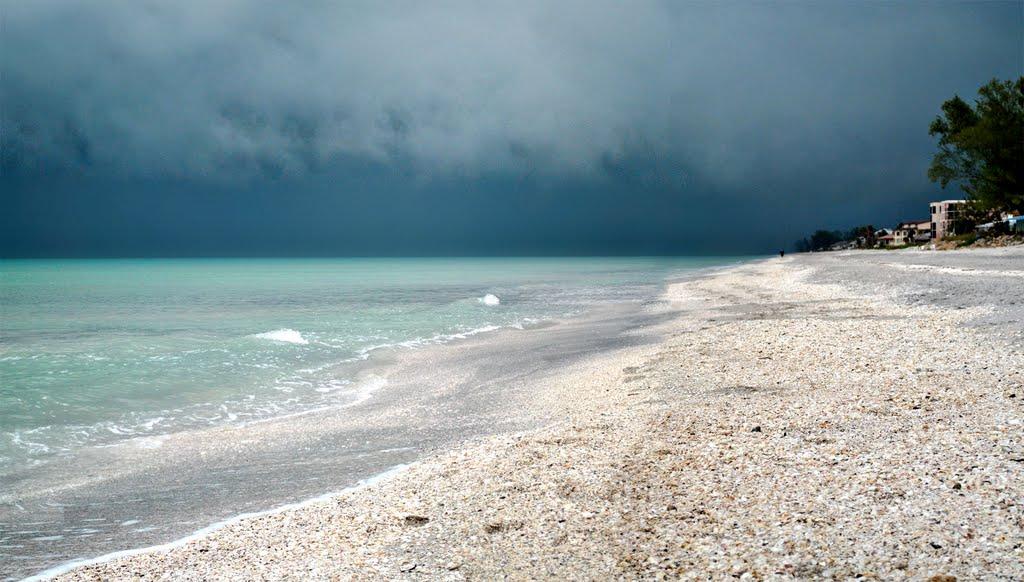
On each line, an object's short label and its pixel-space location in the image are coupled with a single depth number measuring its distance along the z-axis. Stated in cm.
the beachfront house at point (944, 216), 11254
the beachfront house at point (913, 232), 12378
